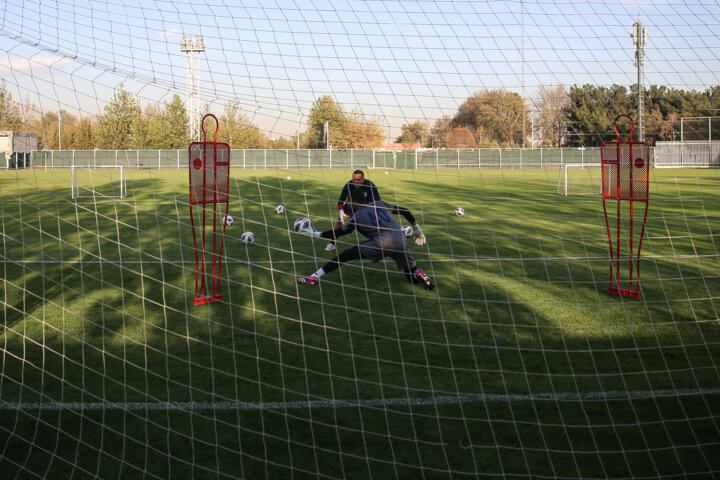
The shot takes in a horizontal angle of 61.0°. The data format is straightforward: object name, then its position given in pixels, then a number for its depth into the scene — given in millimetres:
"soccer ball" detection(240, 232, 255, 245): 11009
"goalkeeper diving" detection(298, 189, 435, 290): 7590
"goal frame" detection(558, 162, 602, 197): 21600
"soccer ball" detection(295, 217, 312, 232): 12164
